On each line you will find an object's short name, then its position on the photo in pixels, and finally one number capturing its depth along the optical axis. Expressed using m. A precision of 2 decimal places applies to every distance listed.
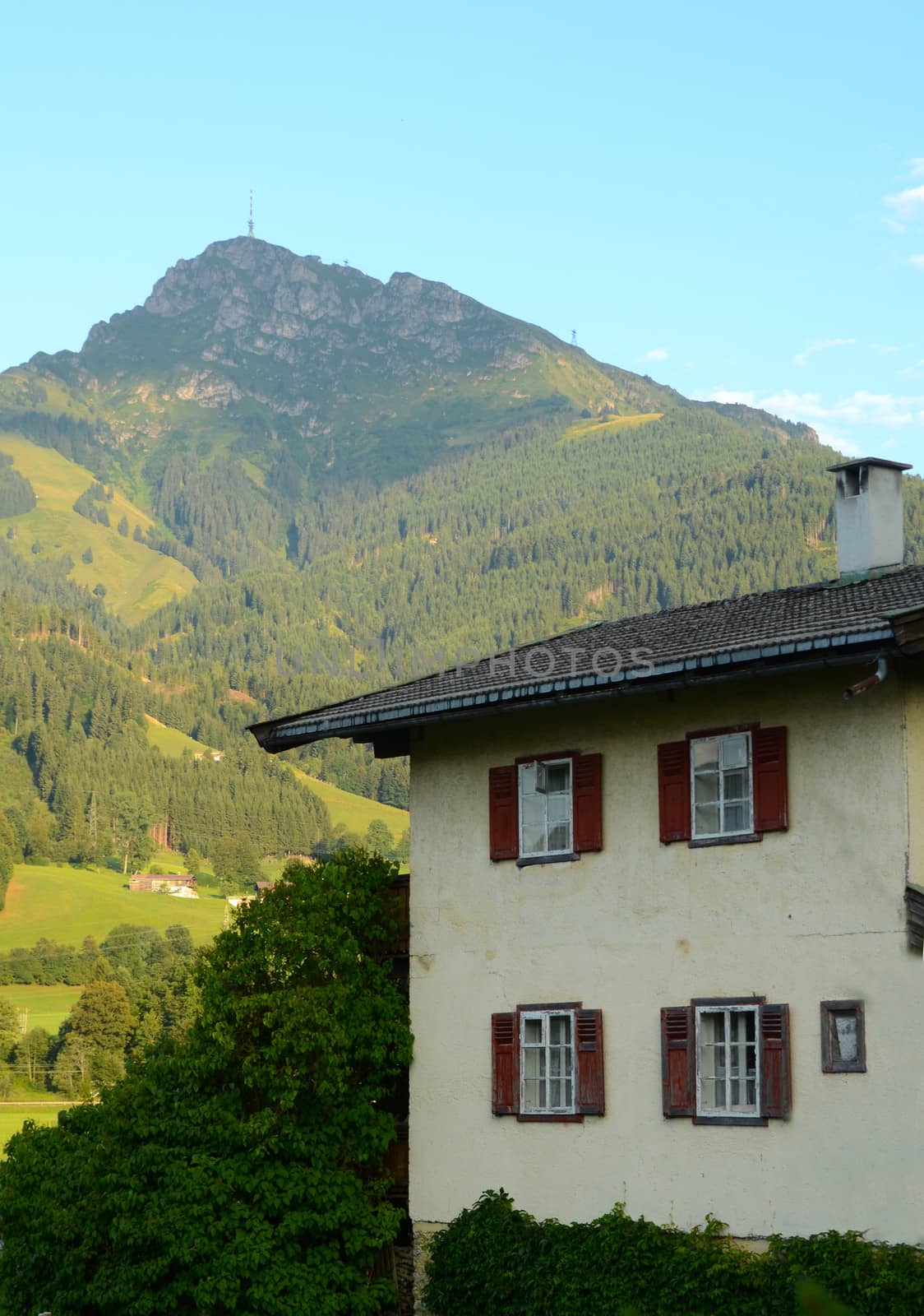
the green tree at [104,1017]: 141.25
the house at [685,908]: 19.95
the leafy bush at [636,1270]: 19.03
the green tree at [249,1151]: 22.88
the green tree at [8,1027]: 143.75
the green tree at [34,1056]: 143.38
